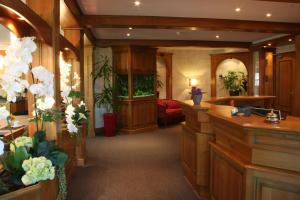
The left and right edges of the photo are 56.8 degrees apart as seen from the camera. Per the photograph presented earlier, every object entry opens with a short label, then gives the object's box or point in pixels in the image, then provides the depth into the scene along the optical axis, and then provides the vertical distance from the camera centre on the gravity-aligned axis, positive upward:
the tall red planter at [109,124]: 7.84 -0.88
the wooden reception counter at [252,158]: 2.27 -0.62
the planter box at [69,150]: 4.06 -0.94
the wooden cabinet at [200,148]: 3.73 -0.79
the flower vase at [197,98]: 3.97 -0.09
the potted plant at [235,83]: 10.88 +0.34
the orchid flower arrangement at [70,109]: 3.15 -0.20
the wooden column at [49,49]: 2.87 +0.47
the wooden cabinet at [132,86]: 8.19 +0.20
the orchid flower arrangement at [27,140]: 1.96 -0.37
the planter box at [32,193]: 1.92 -0.73
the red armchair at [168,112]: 9.27 -0.67
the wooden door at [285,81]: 7.86 +0.29
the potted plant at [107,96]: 7.87 -0.09
